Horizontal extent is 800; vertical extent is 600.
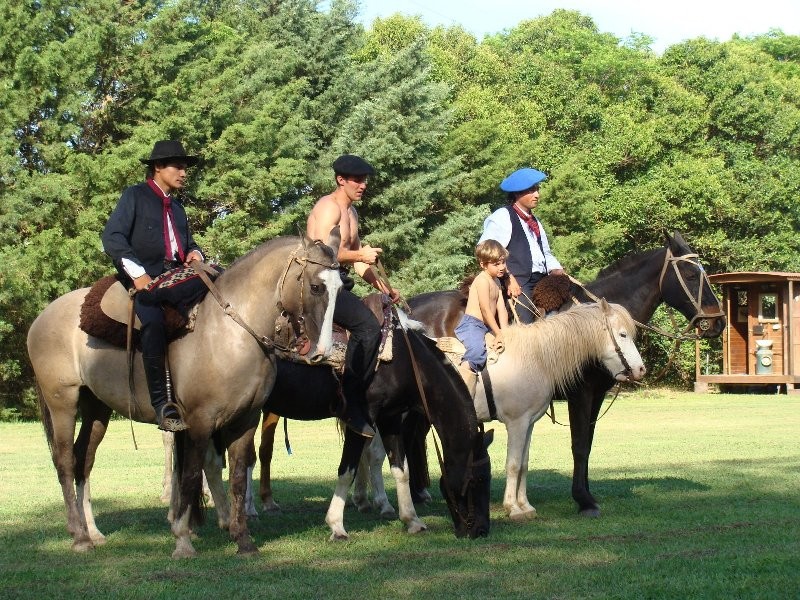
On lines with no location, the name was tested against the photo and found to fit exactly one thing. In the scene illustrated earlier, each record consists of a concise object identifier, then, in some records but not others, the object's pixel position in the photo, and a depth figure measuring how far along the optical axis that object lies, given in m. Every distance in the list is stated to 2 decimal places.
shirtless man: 9.06
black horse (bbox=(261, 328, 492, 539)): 9.02
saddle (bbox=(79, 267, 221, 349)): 8.34
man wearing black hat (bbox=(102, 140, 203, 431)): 8.30
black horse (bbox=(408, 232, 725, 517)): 10.84
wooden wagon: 37.78
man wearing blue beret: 11.28
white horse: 10.29
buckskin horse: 8.03
